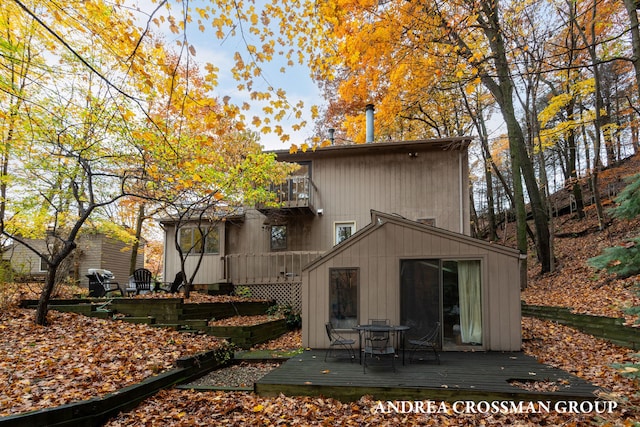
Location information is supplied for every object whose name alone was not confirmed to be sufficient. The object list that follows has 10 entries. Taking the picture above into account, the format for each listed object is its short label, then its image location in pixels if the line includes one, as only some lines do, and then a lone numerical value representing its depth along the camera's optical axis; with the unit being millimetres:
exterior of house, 13039
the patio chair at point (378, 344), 6346
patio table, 6676
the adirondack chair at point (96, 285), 12023
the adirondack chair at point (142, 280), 12133
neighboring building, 18469
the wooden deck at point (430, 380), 5000
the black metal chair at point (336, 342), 7391
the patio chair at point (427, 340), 7586
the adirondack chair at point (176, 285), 12602
